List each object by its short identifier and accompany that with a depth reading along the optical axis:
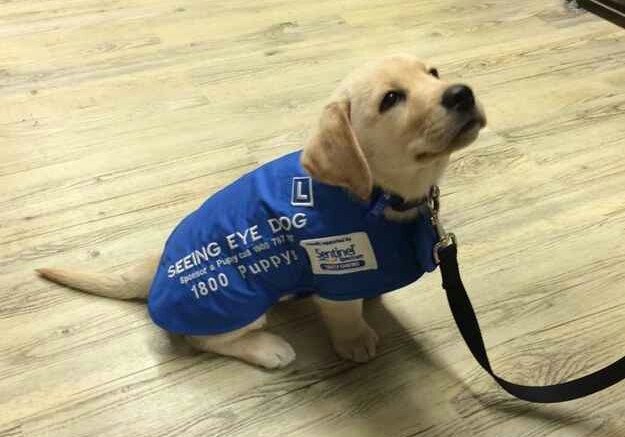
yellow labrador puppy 1.17
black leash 1.26
